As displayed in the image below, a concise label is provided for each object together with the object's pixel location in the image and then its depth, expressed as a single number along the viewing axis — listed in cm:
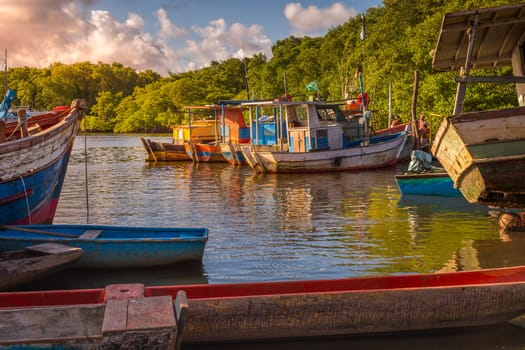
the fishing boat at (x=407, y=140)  2945
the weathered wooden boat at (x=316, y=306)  650
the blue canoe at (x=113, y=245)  917
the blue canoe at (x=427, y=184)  1631
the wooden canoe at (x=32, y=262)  830
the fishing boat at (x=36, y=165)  1012
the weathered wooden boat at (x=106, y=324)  478
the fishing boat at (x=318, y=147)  2544
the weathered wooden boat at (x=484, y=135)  852
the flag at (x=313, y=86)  3049
